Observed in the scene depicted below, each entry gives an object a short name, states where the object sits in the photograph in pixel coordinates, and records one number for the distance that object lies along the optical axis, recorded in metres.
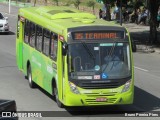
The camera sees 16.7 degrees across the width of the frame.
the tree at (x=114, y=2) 38.81
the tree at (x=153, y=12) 35.34
